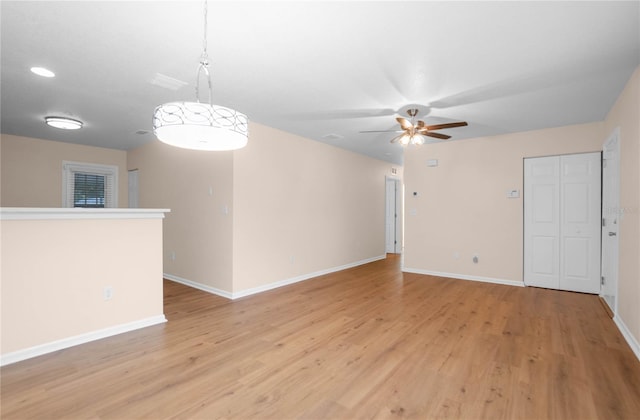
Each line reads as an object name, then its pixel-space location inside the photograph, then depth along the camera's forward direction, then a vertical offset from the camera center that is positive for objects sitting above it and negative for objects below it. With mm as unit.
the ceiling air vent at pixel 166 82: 2891 +1249
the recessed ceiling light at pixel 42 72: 2734 +1250
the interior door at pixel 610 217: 3423 -83
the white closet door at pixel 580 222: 4293 -176
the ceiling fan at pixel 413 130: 3618 +968
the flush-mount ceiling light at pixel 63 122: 4039 +1155
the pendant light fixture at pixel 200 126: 1542 +432
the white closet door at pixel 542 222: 4582 -185
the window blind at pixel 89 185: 5711 +431
